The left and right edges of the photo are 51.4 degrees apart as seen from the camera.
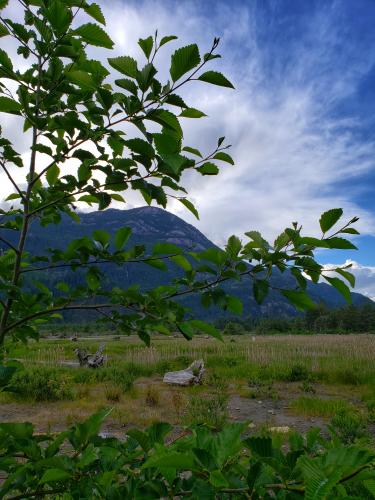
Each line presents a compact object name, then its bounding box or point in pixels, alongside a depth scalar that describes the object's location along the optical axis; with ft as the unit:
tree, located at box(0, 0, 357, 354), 3.47
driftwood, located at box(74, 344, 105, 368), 48.53
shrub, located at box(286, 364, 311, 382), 40.57
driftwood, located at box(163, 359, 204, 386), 37.71
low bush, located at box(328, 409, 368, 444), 20.43
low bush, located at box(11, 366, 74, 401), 31.60
